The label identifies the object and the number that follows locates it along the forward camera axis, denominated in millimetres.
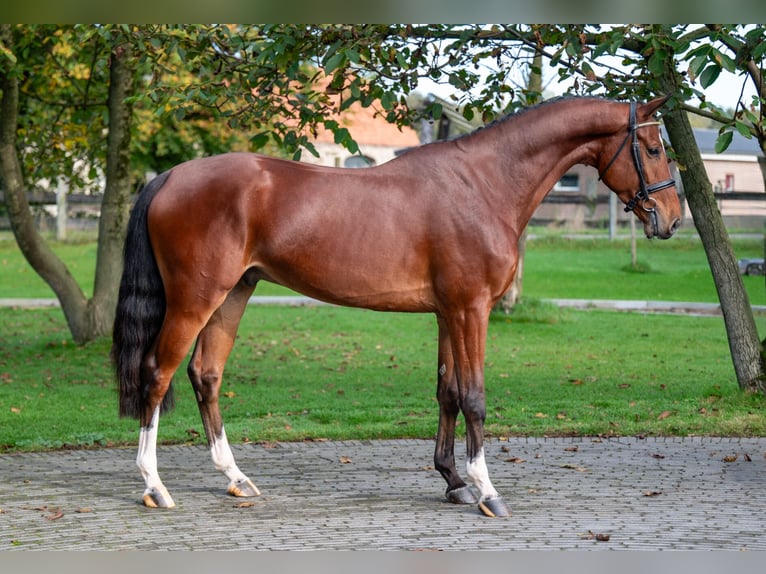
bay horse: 6125
